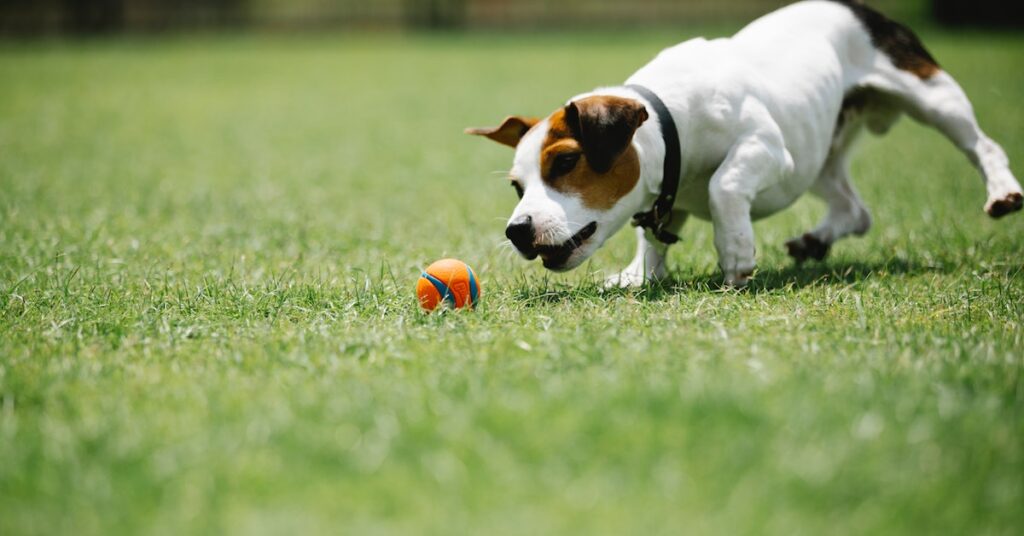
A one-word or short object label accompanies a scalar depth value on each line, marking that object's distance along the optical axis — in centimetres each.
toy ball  831
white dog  837
